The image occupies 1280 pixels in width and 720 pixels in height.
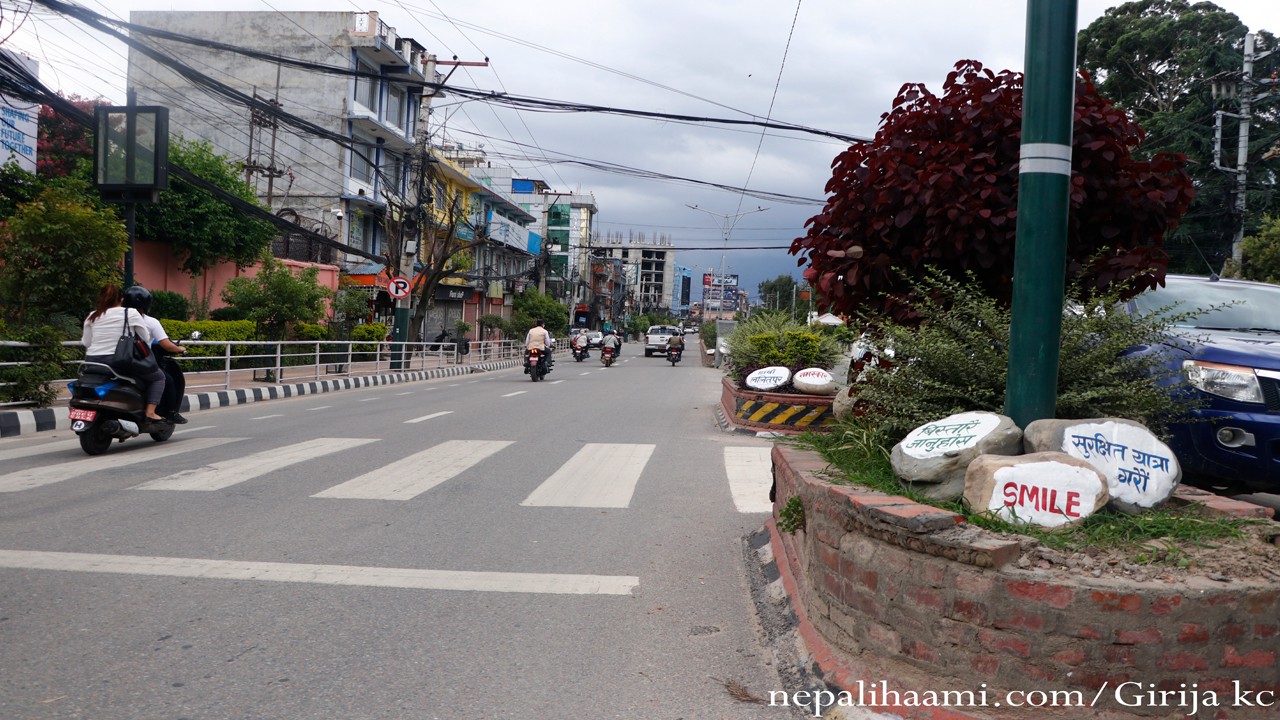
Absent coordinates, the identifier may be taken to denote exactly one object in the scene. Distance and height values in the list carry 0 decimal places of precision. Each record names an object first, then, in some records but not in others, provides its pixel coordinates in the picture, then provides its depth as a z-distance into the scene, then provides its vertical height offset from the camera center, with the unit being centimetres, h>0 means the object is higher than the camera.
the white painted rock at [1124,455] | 364 -39
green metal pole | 398 +60
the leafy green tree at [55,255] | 1570 +88
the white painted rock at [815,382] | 1302 -57
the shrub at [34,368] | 1212 -77
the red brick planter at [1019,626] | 288 -85
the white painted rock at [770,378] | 1359 -57
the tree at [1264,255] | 2531 +273
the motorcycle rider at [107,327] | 949 -17
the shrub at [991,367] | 446 -9
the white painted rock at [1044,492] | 344 -51
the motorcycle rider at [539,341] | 2747 -37
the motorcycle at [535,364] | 2709 -101
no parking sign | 2914 +105
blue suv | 523 -30
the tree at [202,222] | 2786 +276
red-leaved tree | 500 +79
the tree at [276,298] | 2592 +50
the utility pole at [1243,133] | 2591 +611
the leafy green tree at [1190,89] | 2880 +871
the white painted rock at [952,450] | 387 -43
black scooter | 914 -91
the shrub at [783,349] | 1481 -16
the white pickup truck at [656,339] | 6281 -43
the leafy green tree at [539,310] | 6588 +127
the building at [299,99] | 4000 +906
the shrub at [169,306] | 2659 +19
